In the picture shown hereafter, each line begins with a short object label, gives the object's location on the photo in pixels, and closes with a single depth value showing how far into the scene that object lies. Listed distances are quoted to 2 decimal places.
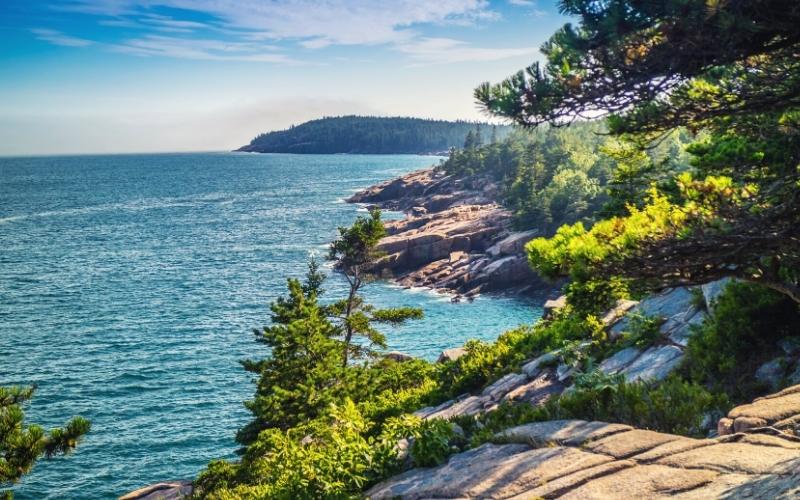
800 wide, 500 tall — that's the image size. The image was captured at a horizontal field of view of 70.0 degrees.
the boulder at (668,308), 15.56
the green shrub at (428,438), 10.00
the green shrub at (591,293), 12.98
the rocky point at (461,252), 62.06
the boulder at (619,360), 14.77
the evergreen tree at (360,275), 31.53
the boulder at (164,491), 22.95
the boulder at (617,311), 18.30
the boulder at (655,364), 13.26
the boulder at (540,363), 17.03
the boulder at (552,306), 24.43
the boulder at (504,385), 16.73
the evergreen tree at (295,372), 20.89
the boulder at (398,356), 36.84
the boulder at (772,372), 10.77
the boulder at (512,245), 66.56
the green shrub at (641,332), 15.35
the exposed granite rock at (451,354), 25.23
